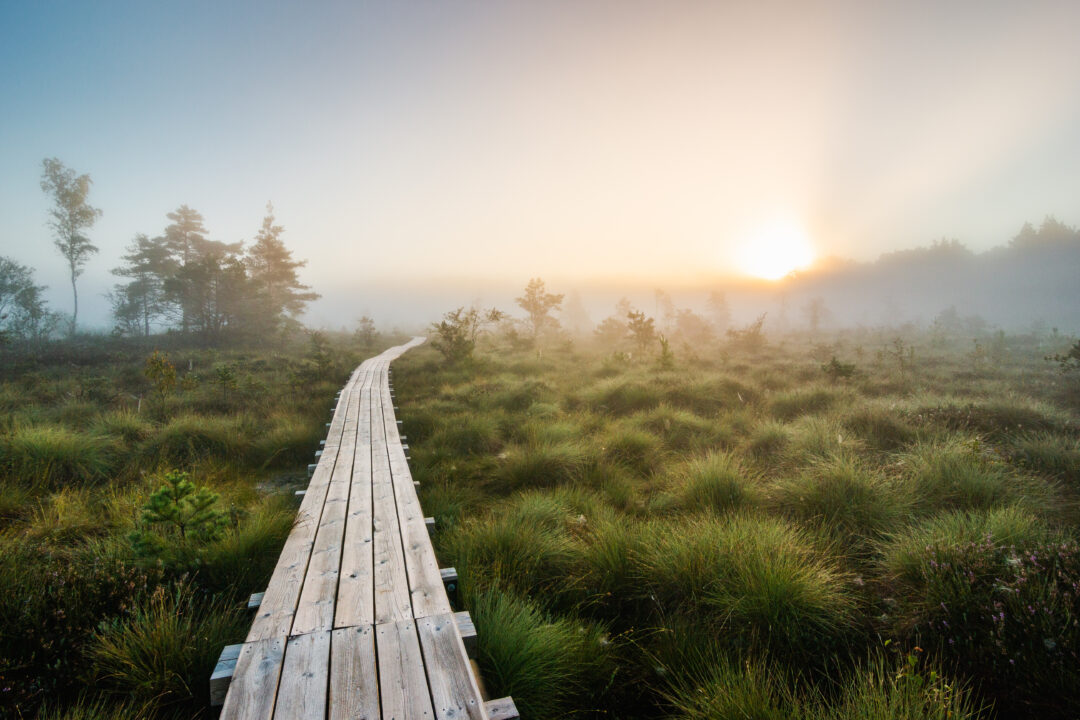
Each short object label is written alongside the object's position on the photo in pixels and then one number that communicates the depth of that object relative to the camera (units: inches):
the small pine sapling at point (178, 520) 138.0
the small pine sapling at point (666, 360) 585.6
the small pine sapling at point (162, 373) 380.8
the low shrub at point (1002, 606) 94.3
